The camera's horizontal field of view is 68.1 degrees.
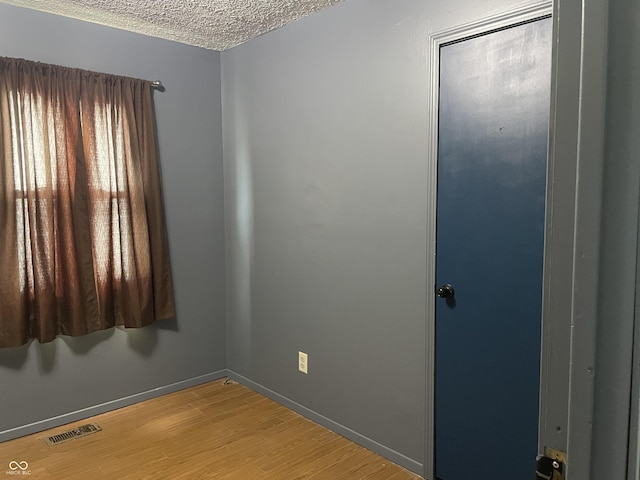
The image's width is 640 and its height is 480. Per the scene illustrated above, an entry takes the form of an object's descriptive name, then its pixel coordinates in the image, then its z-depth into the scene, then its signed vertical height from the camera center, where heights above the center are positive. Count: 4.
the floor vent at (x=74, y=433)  2.72 -1.34
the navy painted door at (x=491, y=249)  1.90 -0.20
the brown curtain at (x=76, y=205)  2.64 +0.01
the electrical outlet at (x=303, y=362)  3.02 -1.00
